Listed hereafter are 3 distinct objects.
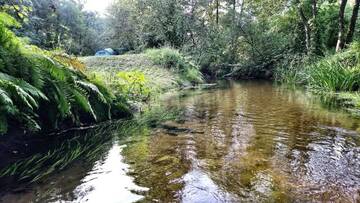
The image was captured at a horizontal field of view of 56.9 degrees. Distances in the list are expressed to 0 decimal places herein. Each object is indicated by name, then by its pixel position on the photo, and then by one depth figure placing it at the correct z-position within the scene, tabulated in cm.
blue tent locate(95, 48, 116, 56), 2297
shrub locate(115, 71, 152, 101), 673
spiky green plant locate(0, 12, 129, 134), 337
